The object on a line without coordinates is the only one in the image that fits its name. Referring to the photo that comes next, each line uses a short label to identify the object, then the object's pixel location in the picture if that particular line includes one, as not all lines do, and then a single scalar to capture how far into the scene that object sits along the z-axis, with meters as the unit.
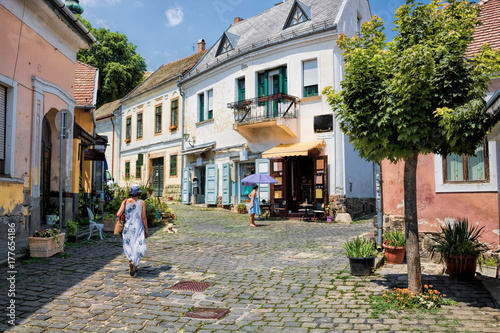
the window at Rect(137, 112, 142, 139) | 29.60
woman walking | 7.21
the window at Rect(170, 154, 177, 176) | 25.72
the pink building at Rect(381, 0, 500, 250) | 8.35
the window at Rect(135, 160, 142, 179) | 29.02
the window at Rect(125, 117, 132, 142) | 30.81
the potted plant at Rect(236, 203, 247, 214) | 19.88
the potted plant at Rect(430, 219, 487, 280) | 6.72
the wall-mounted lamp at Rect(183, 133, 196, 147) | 24.13
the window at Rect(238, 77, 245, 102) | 20.94
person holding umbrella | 14.90
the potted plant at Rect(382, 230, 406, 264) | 7.93
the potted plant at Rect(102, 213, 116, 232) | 12.09
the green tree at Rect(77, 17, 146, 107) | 36.28
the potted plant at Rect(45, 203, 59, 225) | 11.74
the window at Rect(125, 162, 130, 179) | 30.58
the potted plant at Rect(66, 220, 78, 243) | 9.96
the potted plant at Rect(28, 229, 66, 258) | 8.01
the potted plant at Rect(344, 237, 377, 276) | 7.07
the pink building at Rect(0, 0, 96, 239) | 9.32
